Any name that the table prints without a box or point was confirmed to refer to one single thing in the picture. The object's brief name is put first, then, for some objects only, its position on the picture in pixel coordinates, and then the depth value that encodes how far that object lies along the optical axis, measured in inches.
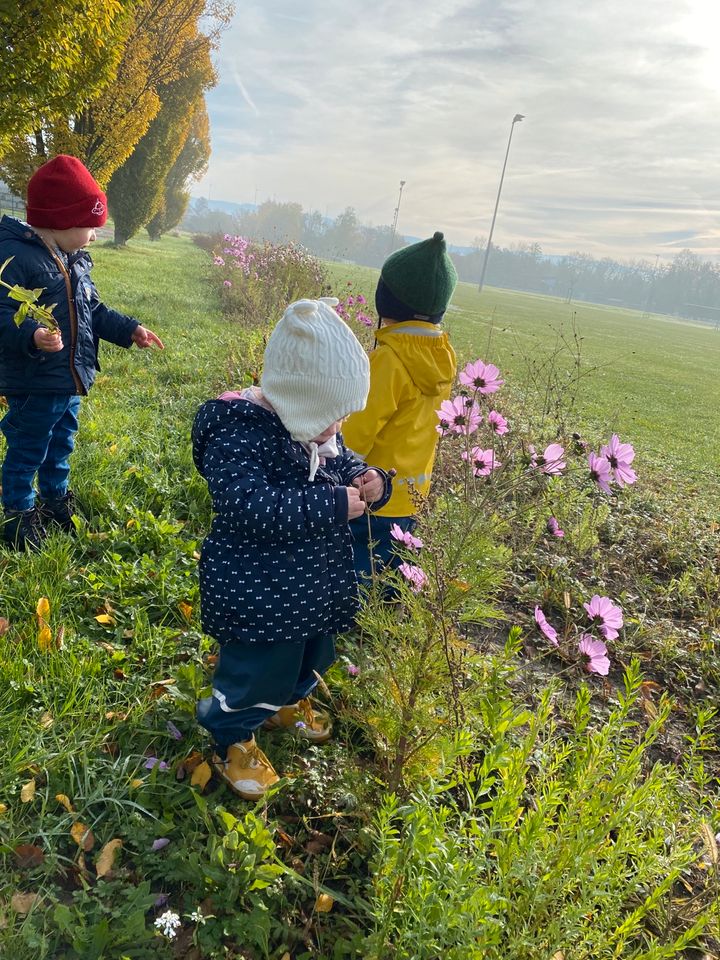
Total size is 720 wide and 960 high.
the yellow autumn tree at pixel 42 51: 172.8
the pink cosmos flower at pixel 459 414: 76.5
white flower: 47.6
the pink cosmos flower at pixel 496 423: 91.4
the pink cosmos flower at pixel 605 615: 67.7
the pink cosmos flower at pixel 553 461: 61.7
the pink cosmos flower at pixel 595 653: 64.4
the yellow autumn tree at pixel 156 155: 825.5
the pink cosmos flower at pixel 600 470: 67.2
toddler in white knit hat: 60.0
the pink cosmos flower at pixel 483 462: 79.5
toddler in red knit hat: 96.0
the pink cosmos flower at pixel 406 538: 69.6
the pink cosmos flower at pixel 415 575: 62.4
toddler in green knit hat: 92.1
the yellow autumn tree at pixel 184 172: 1418.6
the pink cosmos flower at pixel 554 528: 106.3
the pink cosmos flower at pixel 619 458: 66.7
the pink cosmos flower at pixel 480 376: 86.9
